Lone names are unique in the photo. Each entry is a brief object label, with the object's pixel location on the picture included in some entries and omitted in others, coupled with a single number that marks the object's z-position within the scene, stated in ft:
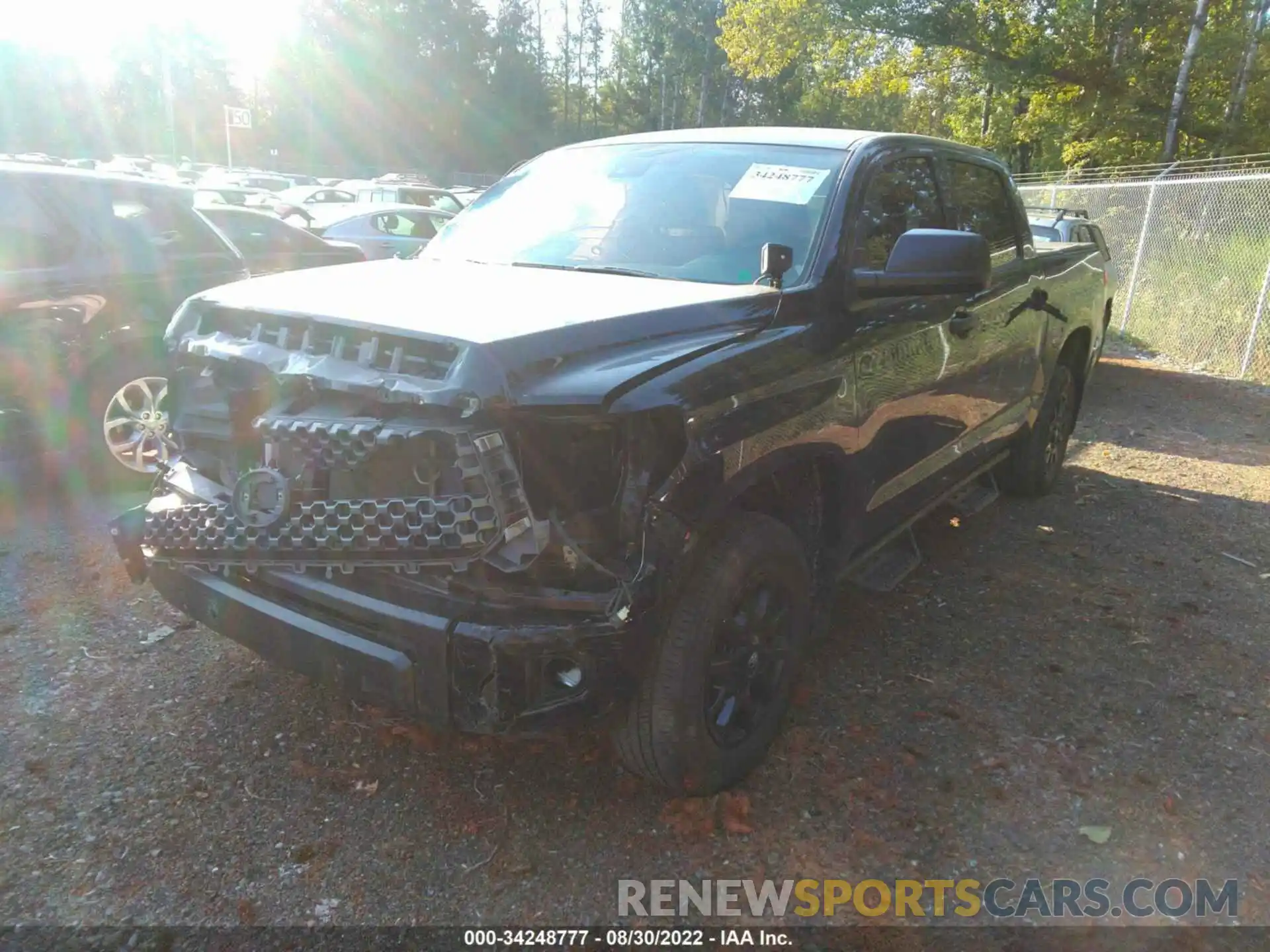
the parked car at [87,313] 15.55
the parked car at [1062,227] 28.94
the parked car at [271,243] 25.91
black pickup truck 7.26
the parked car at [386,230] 38.27
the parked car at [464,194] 73.81
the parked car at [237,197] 49.06
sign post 74.54
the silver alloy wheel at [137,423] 16.88
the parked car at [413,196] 58.29
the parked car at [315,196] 63.10
